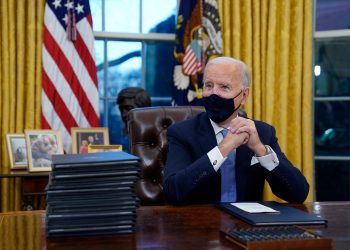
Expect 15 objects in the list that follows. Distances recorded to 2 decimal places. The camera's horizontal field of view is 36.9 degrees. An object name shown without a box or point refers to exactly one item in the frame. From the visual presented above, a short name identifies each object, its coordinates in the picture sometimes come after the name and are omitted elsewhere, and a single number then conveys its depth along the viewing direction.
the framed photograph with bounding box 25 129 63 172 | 3.24
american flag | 3.54
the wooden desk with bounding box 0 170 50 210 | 3.12
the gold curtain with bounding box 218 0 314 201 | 3.80
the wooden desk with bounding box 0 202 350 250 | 1.15
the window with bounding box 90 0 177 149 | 4.01
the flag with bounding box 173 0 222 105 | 3.74
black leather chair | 2.32
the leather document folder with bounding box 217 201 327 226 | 1.34
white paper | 1.48
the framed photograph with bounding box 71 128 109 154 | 3.41
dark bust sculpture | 3.34
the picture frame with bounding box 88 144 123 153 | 3.22
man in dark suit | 1.87
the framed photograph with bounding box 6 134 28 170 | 3.33
